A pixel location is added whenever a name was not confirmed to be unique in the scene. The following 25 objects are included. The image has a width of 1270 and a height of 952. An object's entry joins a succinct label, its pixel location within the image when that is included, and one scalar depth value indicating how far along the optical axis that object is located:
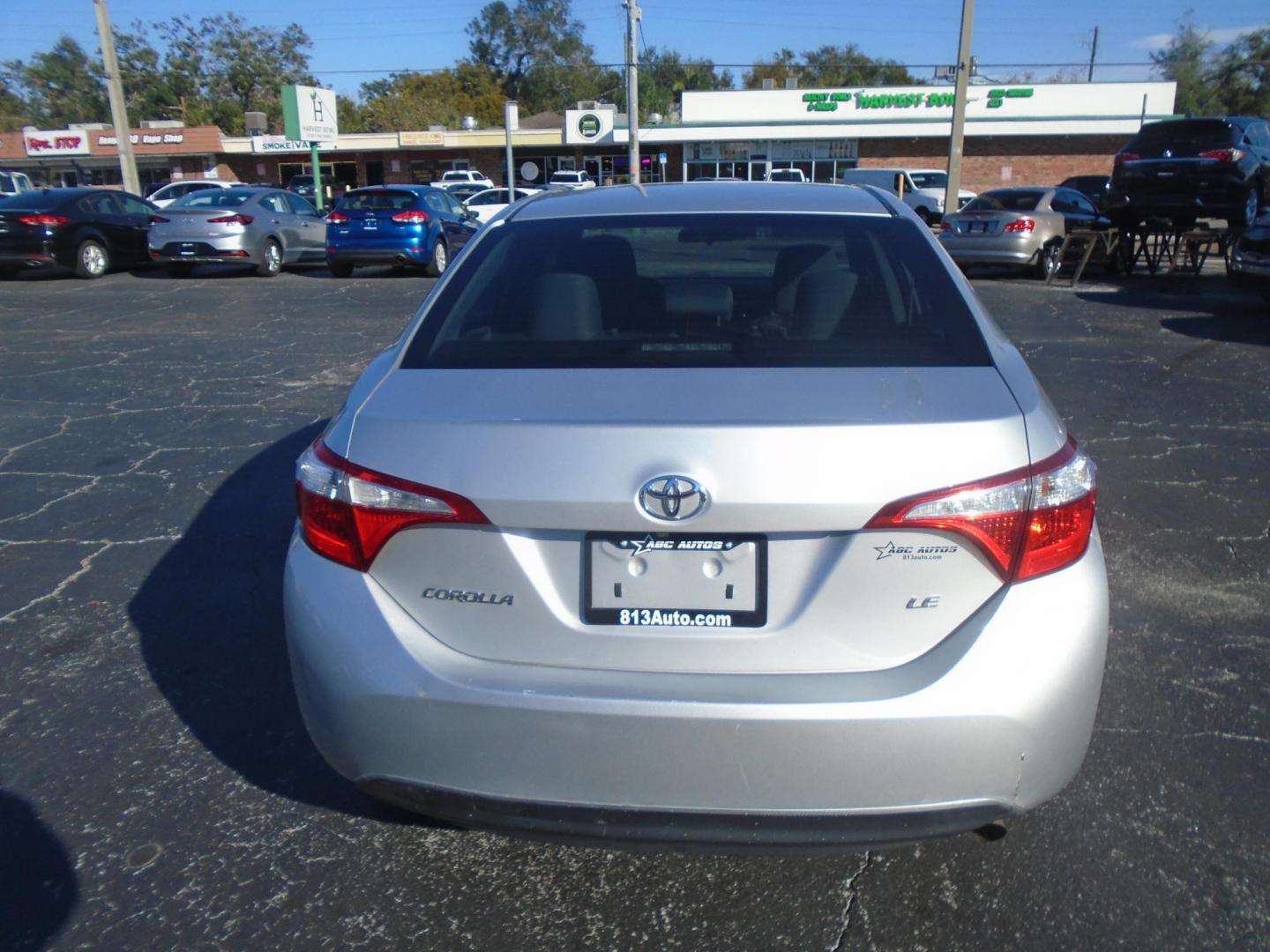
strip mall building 42.72
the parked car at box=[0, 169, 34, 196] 35.47
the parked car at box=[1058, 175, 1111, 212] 26.59
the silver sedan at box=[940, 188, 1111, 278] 15.48
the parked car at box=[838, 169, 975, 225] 30.05
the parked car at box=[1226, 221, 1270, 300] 10.78
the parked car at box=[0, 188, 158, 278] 16.08
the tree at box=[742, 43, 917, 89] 83.25
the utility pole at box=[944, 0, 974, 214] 20.72
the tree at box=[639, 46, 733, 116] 76.75
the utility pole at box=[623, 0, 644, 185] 32.22
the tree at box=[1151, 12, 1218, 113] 69.75
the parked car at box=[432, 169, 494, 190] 44.34
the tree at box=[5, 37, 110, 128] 85.62
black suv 14.27
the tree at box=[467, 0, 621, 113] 93.25
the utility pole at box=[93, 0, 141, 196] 25.05
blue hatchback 16.66
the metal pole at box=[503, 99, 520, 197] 28.33
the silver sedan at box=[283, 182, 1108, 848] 1.97
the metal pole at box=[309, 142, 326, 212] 29.02
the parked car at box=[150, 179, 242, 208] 31.03
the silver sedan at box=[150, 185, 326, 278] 16.44
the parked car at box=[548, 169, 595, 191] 39.06
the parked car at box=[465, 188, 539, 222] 27.73
